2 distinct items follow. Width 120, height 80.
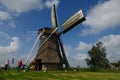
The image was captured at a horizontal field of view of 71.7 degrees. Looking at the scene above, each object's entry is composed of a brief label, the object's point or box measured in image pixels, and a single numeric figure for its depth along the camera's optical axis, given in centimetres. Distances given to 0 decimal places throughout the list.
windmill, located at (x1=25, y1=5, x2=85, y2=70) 1440
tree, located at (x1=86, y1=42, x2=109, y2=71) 2359
